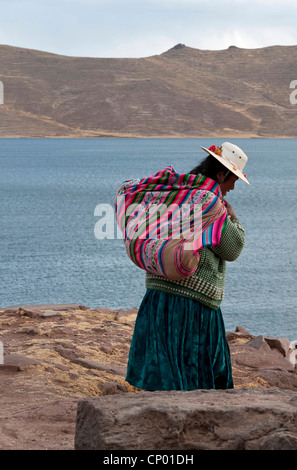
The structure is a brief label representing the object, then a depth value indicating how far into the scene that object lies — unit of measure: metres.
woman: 6.20
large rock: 4.35
